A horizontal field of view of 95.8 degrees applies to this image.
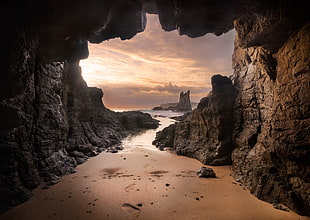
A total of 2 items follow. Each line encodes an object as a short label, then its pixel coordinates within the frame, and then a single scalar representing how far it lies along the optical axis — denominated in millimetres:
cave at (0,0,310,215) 5309
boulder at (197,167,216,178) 8781
